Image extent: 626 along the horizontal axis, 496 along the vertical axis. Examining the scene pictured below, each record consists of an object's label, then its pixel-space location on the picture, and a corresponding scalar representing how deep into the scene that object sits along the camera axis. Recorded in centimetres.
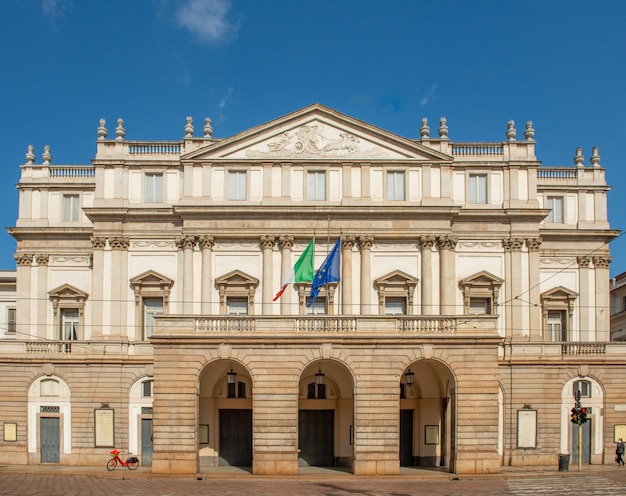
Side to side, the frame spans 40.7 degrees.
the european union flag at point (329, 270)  3844
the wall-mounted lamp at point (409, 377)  3728
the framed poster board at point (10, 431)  4381
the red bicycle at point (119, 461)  3903
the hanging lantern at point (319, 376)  3744
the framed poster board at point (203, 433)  4097
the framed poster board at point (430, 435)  4181
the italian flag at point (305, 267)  3922
